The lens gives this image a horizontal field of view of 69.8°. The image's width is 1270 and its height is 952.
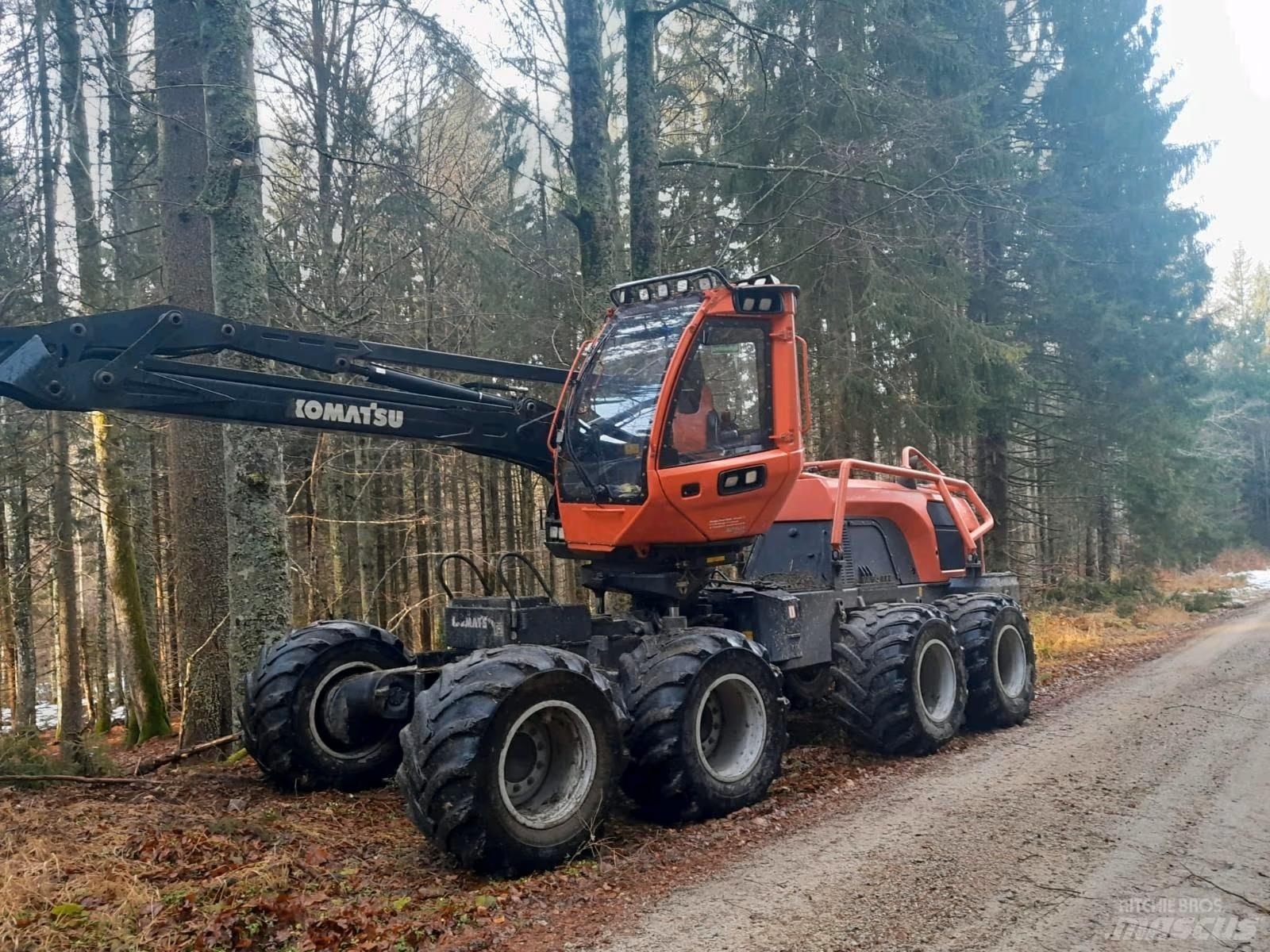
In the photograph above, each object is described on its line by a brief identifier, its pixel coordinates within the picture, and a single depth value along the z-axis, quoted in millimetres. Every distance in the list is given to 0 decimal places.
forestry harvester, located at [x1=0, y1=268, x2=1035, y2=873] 4711
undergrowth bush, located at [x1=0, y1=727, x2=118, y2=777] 5965
